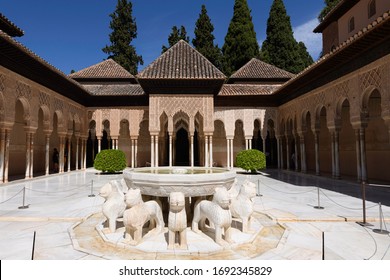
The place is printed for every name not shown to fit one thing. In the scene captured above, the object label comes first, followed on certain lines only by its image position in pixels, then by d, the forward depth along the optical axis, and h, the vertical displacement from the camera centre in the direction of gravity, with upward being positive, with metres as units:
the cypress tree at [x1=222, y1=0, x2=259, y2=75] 27.80 +12.57
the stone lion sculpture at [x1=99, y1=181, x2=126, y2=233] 3.97 -0.88
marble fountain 3.28 -1.02
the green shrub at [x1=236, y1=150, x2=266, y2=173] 13.90 -0.57
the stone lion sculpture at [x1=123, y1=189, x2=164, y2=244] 3.37 -0.90
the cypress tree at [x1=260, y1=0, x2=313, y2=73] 28.53 +12.61
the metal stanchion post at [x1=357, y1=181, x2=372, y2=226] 4.59 -1.39
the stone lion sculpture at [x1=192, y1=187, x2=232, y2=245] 3.34 -0.87
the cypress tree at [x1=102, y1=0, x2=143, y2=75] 30.17 +14.18
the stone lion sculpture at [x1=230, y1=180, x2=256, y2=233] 3.94 -0.89
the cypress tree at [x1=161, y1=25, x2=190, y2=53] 31.45 +14.98
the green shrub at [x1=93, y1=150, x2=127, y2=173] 13.95 -0.60
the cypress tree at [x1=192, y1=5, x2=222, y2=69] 29.36 +13.51
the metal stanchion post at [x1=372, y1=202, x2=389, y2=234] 4.12 -1.38
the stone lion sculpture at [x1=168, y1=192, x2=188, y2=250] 3.25 -0.93
